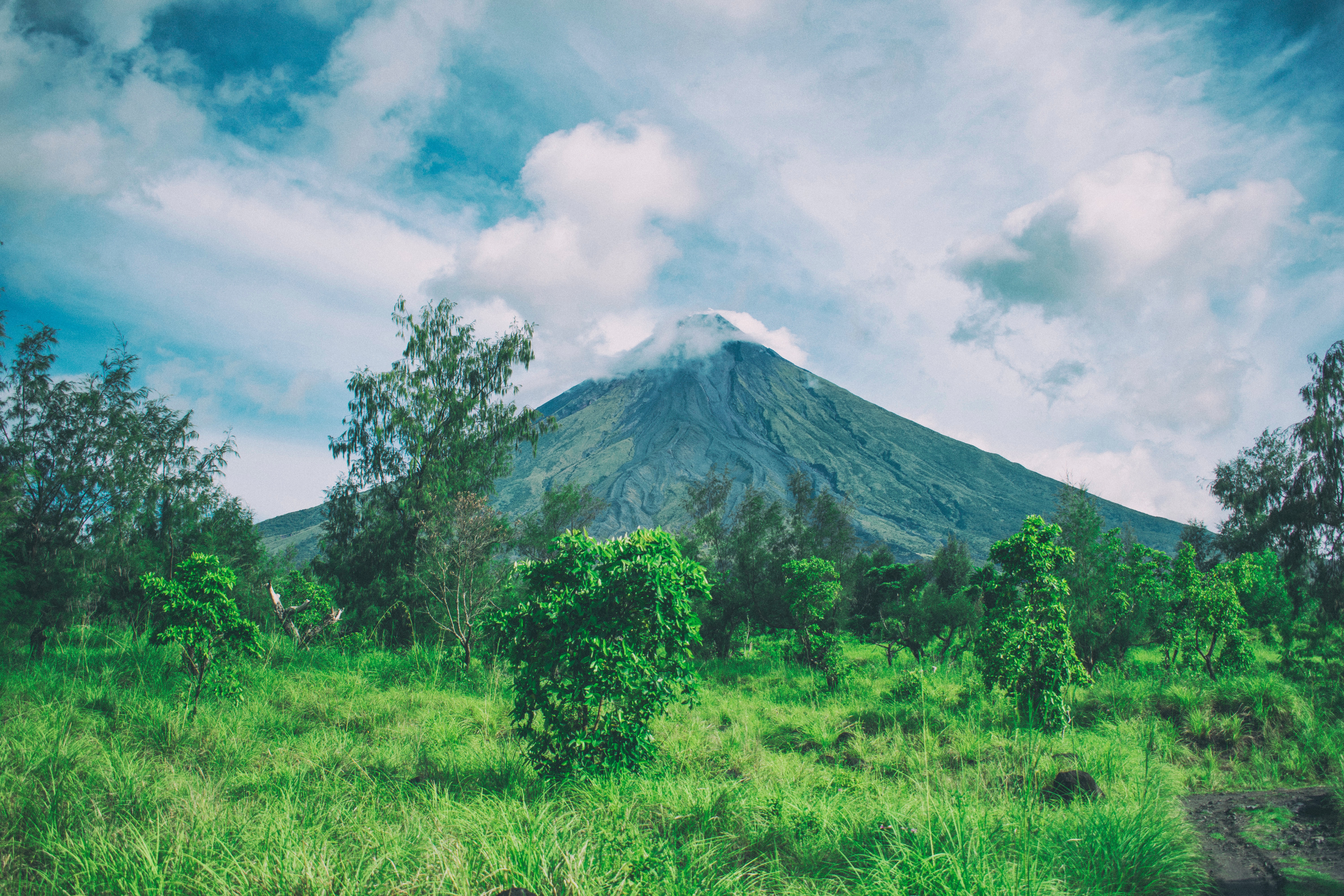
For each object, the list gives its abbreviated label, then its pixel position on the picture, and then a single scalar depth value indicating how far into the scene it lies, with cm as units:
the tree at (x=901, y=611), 1933
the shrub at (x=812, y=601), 1547
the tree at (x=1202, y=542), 3622
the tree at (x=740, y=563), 2122
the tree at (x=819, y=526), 2806
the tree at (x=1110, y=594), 1447
